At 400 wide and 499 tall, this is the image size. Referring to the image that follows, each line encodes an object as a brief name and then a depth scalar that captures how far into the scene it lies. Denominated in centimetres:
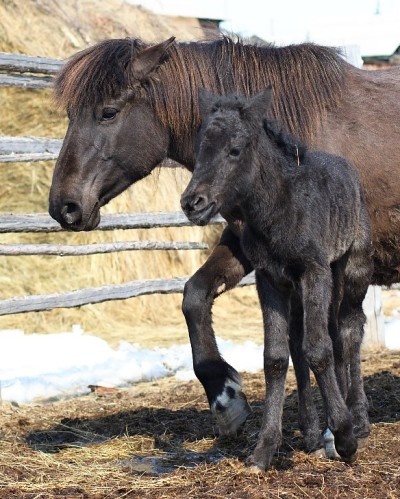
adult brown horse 532
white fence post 923
